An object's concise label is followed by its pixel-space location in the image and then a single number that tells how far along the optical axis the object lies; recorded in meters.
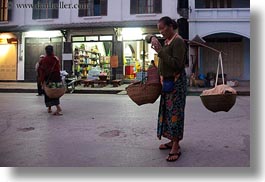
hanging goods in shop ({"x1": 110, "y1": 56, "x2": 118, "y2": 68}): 13.55
